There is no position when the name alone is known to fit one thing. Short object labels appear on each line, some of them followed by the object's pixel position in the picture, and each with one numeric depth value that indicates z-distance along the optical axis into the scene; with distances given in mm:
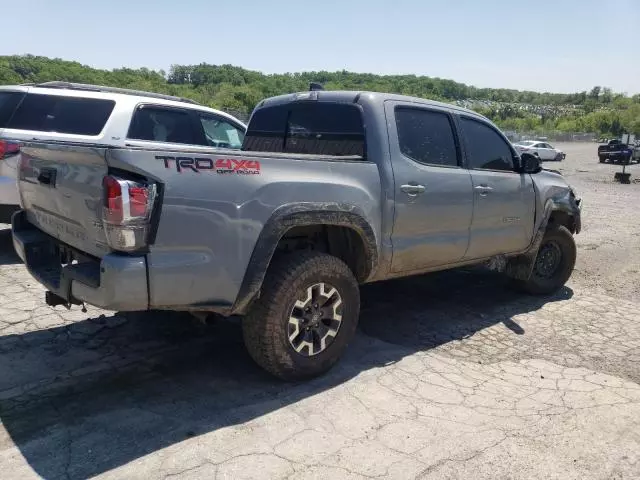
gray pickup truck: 3008
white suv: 6297
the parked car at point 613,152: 35938
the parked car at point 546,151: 40075
